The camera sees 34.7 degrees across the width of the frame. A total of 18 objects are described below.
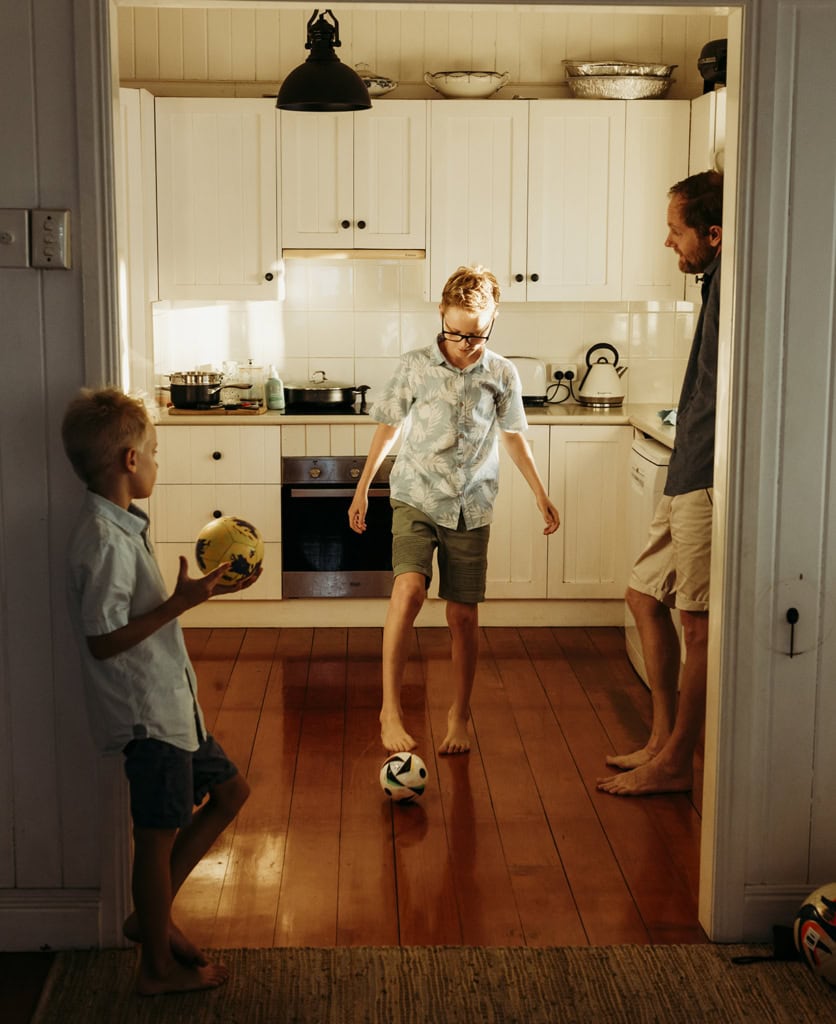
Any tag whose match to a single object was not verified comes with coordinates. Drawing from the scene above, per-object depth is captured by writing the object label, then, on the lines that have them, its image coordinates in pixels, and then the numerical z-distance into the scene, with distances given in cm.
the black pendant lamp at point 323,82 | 461
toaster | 589
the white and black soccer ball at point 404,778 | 371
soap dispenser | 579
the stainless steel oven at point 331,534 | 558
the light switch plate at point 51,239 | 273
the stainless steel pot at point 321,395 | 570
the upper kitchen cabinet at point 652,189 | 559
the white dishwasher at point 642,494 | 475
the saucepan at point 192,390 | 568
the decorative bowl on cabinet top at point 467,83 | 557
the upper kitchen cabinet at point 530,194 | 558
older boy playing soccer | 414
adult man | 355
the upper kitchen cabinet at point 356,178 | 556
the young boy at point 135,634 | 249
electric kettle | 592
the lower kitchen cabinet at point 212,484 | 554
